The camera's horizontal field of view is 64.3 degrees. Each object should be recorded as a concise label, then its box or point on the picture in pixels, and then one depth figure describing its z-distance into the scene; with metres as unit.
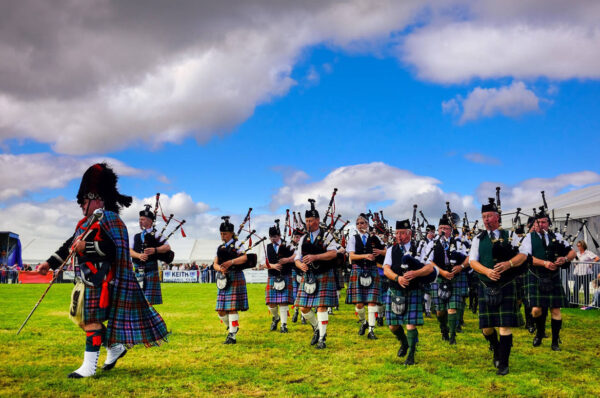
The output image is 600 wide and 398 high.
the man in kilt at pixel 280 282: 9.49
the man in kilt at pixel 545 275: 7.25
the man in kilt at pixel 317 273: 7.42
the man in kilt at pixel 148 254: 8.12
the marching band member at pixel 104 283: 5.18
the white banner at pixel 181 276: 32.70
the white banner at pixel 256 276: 32.06
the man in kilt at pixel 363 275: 8.43
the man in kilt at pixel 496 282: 5.57
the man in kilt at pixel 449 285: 7.62
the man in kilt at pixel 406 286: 6.06
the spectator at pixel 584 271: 13.14
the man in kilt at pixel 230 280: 7.86
